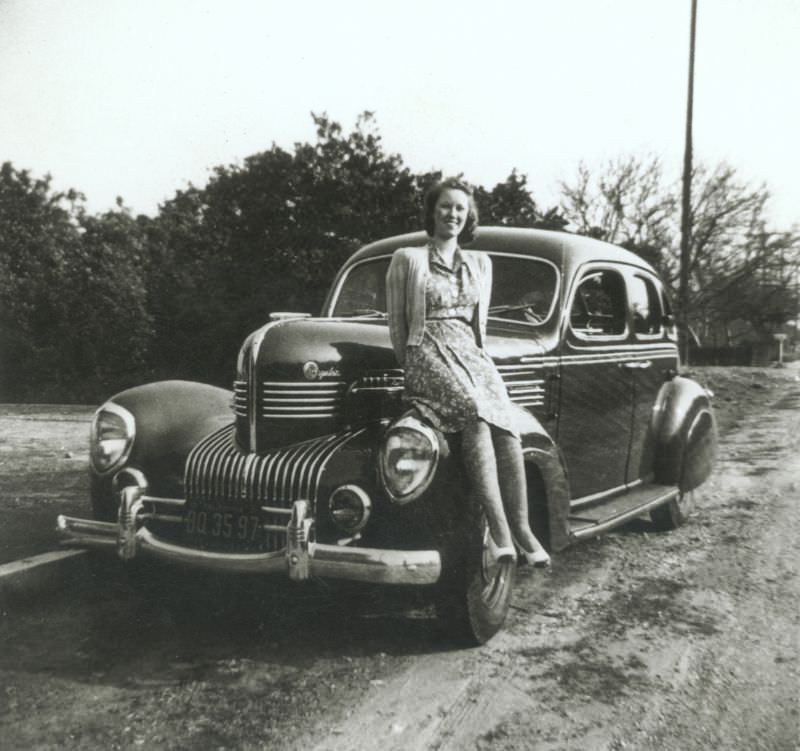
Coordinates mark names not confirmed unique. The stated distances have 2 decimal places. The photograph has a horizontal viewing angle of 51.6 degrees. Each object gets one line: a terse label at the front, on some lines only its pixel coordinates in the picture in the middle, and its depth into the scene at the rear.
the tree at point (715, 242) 28.05
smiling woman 3.24
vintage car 3.20
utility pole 16.14
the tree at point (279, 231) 11.71
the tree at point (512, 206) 12.59
